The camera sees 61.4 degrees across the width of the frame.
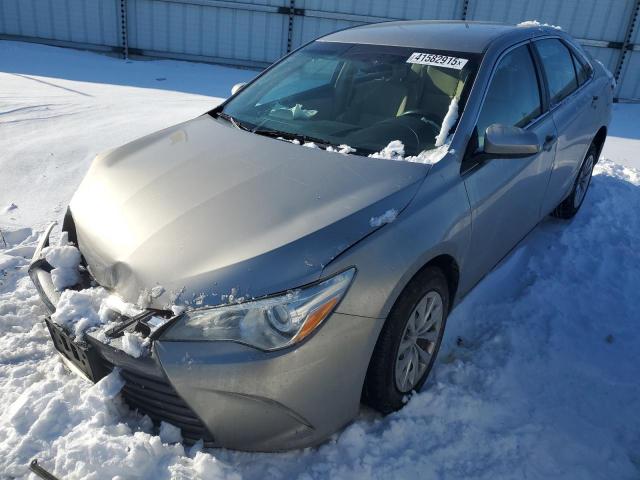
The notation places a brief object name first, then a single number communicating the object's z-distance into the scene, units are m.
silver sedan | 1.85
